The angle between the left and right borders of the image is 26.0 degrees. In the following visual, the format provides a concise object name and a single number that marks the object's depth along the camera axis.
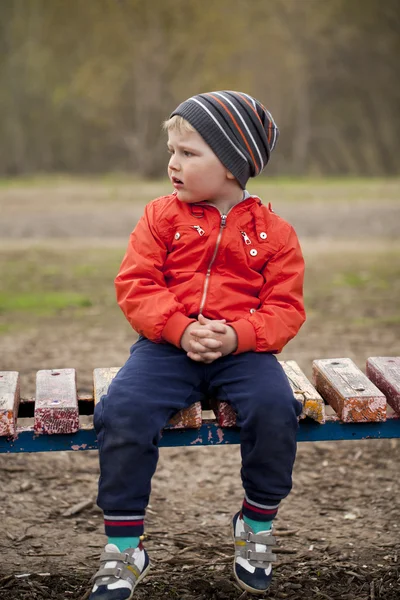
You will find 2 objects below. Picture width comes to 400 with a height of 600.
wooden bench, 2.39
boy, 2.27
